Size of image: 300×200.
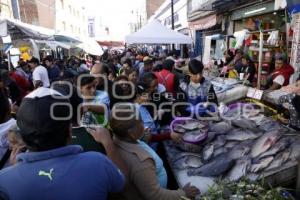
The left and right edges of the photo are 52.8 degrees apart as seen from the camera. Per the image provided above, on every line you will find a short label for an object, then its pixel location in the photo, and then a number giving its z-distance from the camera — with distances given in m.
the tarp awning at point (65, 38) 15.79
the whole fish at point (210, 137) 3.27
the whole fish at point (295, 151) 2.80
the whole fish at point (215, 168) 2.74
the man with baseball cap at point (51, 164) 1.42
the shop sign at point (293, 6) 5.00
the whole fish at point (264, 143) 2.88
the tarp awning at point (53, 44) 14.59
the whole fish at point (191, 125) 3.44
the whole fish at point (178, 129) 3.44
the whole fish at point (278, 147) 2.82
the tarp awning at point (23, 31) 8.96
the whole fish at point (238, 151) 2.89
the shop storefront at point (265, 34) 9.22
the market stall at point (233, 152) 2.71
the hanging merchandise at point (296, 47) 5.98
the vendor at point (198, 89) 4.16
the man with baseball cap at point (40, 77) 8.30
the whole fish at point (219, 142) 3.12
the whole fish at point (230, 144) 3.09
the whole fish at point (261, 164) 2.70
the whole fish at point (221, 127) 3.42
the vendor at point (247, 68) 8.20
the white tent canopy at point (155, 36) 9.52
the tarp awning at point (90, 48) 20.60
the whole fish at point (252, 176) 2.62
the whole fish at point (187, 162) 2.97
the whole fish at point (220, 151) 3.00
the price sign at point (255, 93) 4.56
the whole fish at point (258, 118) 3.60
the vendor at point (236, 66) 8.31
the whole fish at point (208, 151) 3.00
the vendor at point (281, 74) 5.77
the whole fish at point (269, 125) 3.36
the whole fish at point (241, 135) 3.15
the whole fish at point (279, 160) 2.72
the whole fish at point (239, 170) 2.67
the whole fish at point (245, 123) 3.41
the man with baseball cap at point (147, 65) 7.06
